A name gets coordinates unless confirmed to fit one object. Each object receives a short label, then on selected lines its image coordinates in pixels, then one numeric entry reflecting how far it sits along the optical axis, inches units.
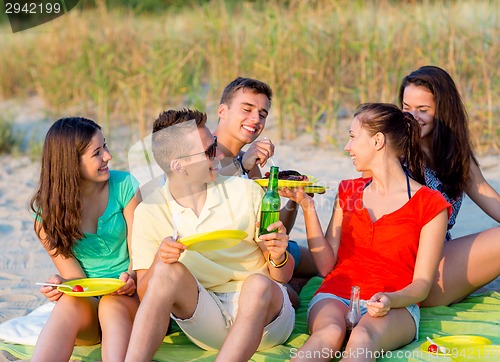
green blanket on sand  132.7
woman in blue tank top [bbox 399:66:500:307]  163.8
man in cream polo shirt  129.6
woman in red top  130.5
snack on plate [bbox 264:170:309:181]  146.0
